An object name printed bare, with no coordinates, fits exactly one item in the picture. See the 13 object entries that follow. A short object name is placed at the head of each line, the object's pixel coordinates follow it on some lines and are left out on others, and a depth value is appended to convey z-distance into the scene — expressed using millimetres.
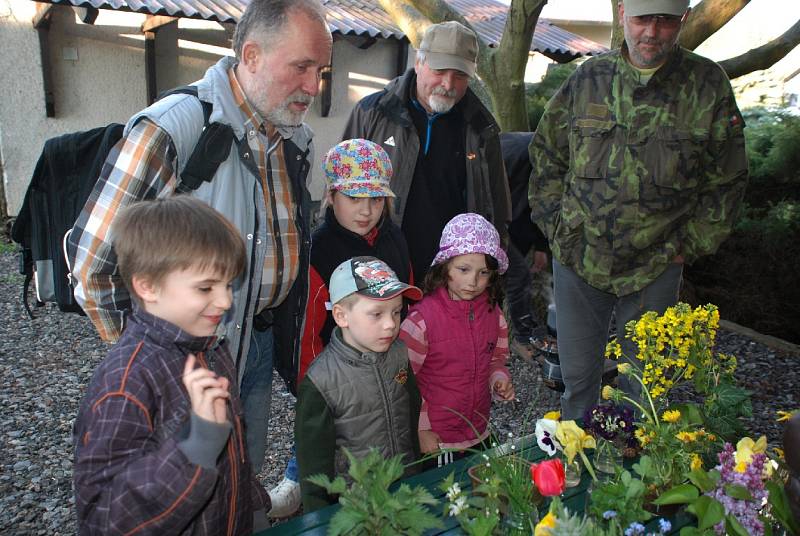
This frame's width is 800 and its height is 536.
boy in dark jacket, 1415
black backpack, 2875
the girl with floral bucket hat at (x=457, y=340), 2789
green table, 1779
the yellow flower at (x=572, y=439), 1819
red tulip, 1585
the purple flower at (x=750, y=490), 1537
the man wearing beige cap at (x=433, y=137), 3311
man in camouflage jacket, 2861
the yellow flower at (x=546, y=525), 1382
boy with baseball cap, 2201
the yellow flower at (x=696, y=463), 1811
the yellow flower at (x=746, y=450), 1598
